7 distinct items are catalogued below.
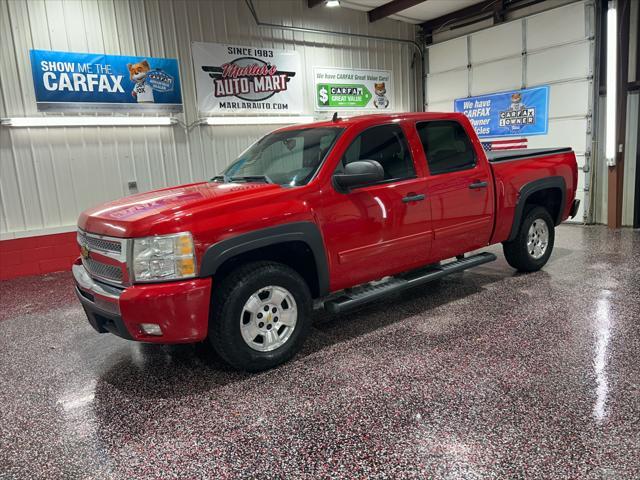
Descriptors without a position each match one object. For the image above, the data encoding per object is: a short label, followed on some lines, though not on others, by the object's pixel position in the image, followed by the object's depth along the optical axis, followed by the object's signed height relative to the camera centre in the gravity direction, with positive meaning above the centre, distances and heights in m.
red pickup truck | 3.02 -0.46
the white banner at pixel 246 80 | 8.43 +1.75
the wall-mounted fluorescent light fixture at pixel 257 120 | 8.57 +1.00
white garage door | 8.63 +1.75
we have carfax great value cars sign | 10.11 +1.70
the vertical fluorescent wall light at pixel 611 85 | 7.45 +1.00
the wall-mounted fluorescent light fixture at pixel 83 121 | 6.80 +0.98
